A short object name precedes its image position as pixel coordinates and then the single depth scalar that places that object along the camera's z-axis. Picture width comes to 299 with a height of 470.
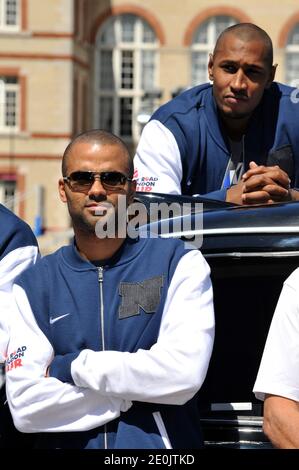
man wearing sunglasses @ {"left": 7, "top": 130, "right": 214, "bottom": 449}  3.44
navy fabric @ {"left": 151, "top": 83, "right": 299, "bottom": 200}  5.08
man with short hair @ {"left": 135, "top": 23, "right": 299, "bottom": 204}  4.89
